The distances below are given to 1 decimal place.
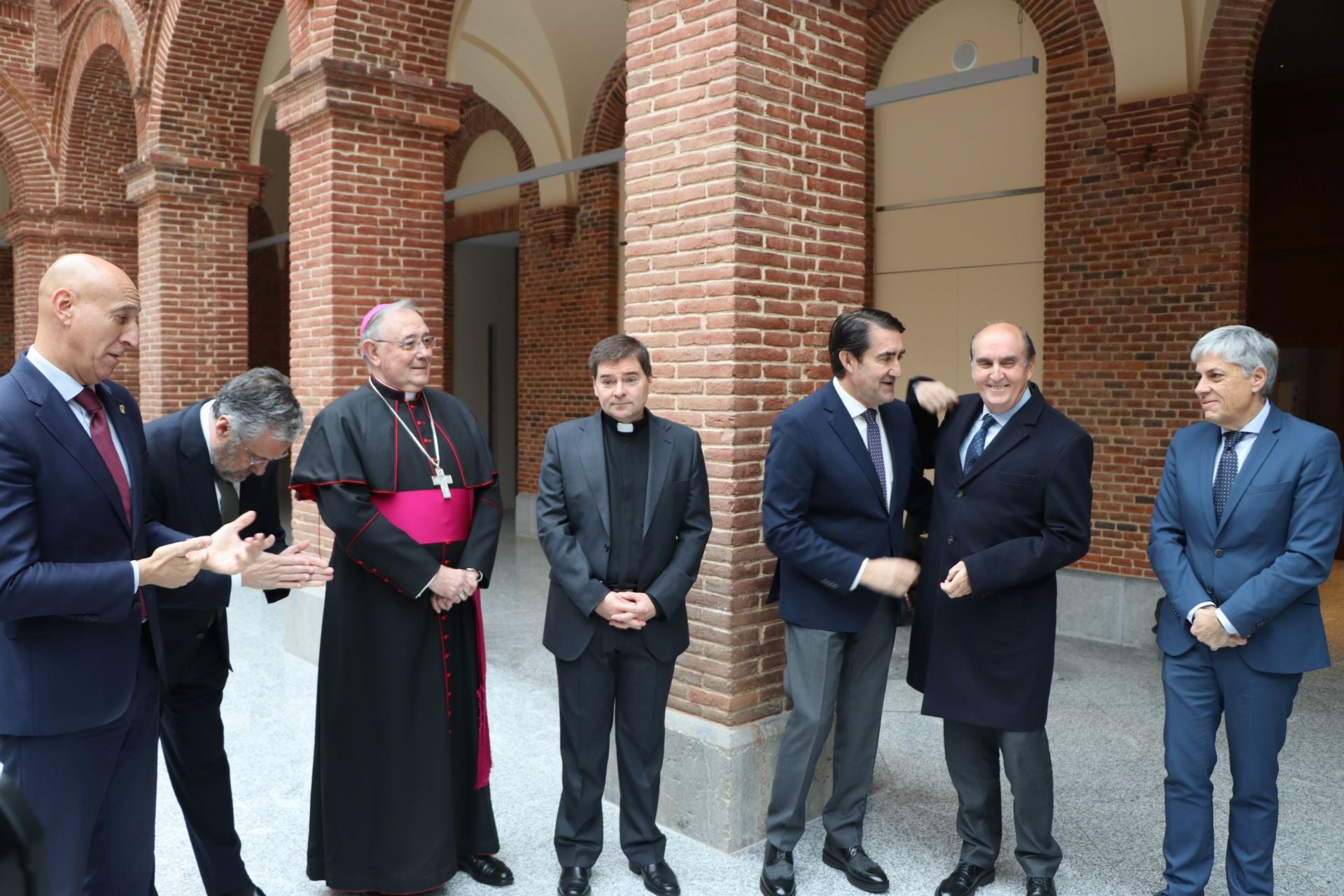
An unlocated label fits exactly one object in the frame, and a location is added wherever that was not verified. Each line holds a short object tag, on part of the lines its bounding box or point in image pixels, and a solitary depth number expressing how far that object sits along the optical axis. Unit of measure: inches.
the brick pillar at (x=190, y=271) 382.9
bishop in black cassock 141.1
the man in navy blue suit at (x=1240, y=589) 128.3
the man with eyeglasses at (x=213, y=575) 121.0
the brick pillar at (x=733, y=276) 163.6
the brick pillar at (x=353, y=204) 264.7
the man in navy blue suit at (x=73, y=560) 93.2
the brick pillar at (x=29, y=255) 509.4
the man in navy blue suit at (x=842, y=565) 144.9
